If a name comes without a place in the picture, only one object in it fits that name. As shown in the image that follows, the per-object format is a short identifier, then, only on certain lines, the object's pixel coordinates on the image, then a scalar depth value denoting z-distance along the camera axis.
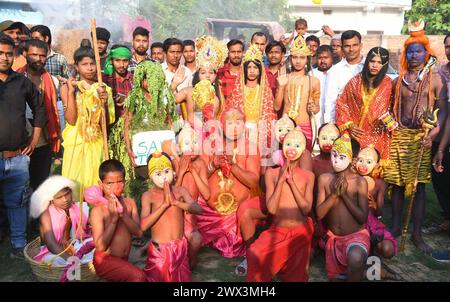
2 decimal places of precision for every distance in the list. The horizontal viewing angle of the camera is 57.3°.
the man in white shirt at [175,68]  6.39
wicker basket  3.82
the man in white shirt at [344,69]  6.15
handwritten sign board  4.89
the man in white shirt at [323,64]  7.20
